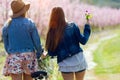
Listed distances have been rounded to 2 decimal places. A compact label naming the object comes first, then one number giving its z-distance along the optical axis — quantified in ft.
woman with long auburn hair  22.26
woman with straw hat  22.22
